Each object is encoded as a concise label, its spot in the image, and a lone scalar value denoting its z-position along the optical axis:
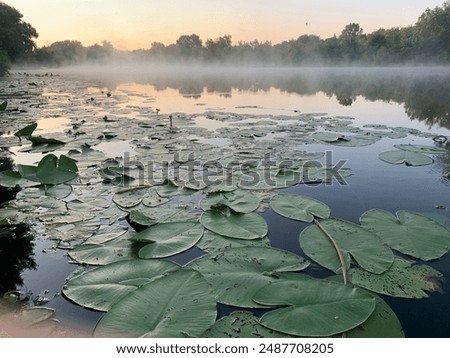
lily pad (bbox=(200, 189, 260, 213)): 2.18
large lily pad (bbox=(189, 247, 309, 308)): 1.35
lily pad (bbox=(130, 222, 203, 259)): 1.67
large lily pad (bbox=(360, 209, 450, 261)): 1.72
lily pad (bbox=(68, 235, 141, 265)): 1.64
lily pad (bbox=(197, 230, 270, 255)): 1.73
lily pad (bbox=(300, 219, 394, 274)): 1.58
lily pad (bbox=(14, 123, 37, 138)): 3.69
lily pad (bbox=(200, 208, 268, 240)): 1.86
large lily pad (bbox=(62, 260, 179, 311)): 1.33
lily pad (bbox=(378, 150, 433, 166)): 3.40
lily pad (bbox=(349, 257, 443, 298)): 1.42
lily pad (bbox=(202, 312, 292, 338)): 1.16
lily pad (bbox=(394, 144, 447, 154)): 3.77
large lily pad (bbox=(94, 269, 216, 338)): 1.12
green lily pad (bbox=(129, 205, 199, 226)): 1.98
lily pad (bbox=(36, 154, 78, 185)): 2.64
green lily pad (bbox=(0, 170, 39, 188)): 2.61
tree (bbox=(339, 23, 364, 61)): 53.34
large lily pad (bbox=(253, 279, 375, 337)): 1.13
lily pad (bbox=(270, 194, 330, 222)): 2.09
